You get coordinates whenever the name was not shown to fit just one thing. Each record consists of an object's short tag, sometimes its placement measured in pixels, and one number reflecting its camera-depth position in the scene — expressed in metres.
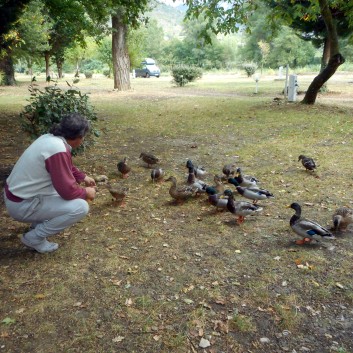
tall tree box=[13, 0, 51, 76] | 25.88
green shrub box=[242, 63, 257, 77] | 45.53
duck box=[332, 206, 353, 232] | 5.18
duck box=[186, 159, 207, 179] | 7.57
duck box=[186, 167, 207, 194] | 6.58
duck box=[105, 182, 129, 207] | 6.16
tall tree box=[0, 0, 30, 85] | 10.42
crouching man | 3.89
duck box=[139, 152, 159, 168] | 8.24
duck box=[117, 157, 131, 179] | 7.61
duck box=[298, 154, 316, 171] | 7.65
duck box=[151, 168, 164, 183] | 7.38
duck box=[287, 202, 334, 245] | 4.80
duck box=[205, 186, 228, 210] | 5.93
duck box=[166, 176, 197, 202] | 6.36
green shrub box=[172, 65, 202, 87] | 30.35
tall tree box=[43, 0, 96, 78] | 13.01
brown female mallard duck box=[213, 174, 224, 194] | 6.79
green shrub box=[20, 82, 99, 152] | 7.60
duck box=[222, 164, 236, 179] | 7.52
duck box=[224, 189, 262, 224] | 5.58
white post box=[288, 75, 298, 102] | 17.74
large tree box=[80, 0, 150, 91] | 23.34
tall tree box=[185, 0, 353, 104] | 8.97
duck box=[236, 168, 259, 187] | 6.79
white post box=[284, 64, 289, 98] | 18.40
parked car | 51.12
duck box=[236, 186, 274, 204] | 6.23
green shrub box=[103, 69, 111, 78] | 50.17
